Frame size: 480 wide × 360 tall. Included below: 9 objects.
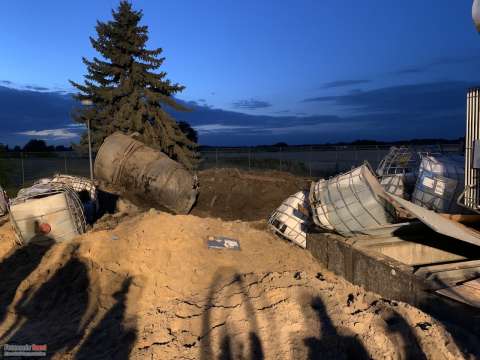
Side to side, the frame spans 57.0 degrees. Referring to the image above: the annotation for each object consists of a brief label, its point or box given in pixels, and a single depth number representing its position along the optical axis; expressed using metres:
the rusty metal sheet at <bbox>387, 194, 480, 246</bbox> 7.04
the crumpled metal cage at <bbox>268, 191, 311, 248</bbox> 9.21
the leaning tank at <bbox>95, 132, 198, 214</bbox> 14.16
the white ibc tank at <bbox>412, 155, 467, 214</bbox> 8.50
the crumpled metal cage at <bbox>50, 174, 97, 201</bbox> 12.50
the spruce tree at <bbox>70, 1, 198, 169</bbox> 24.94
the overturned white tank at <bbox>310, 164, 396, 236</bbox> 7.84
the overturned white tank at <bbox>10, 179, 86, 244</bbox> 9.17
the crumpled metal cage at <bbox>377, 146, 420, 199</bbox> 9.80
